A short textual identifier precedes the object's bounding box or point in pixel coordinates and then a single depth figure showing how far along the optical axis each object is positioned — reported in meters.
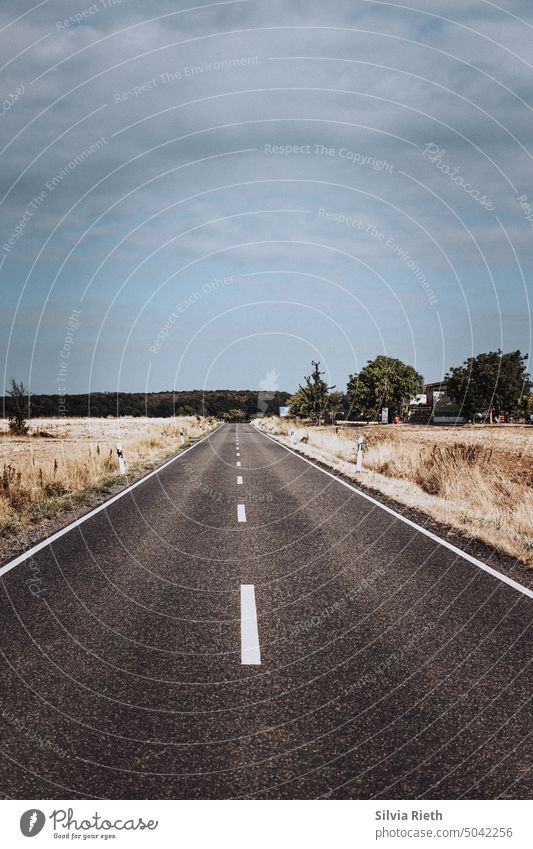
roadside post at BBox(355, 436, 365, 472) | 19.66
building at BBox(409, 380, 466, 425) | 90.69
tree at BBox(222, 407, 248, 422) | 131.62
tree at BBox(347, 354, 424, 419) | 78.44
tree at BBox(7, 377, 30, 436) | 46.06
